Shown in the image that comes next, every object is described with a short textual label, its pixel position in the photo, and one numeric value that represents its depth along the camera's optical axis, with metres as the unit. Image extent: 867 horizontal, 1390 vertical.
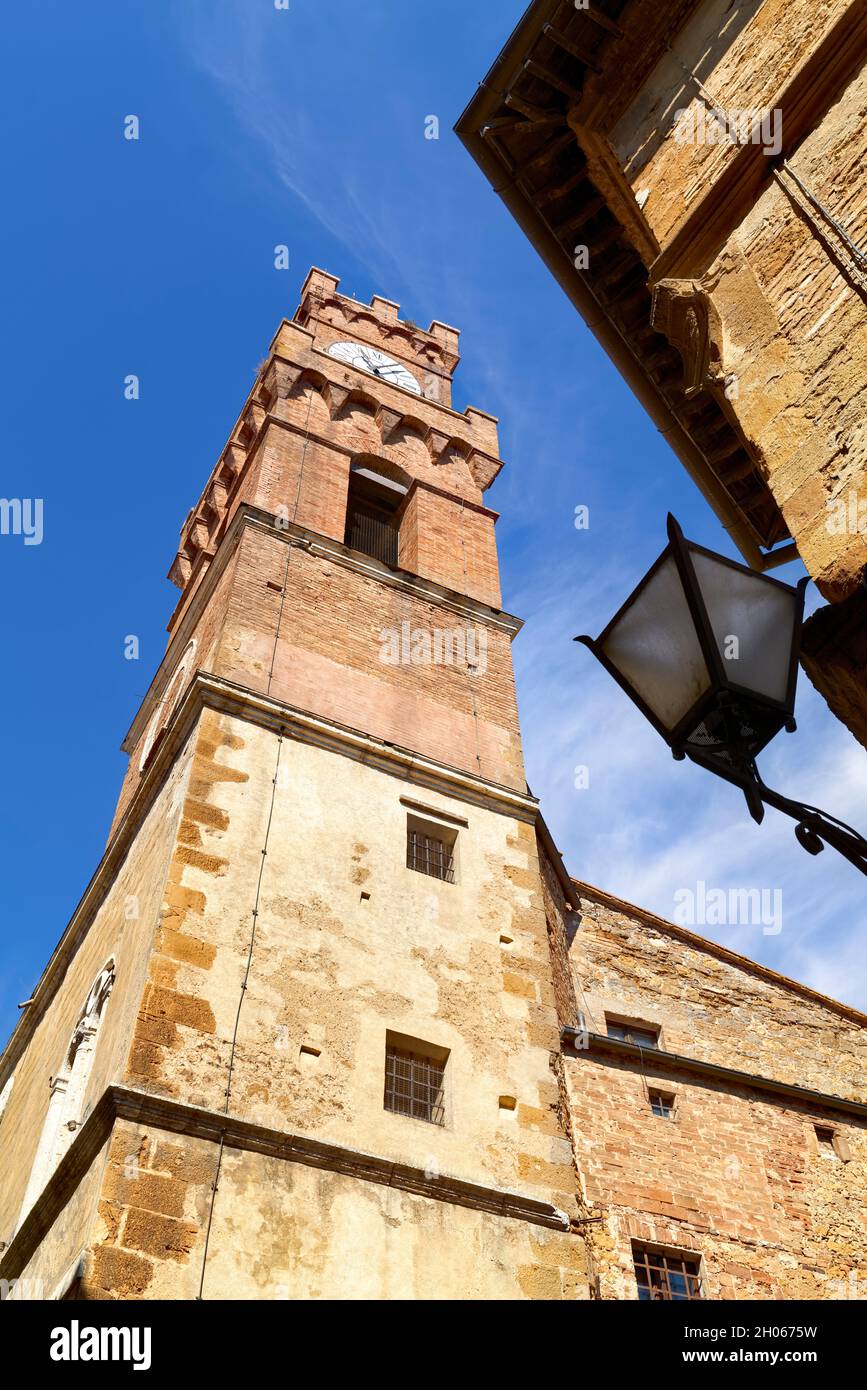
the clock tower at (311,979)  8.95
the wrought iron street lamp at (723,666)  3.48
